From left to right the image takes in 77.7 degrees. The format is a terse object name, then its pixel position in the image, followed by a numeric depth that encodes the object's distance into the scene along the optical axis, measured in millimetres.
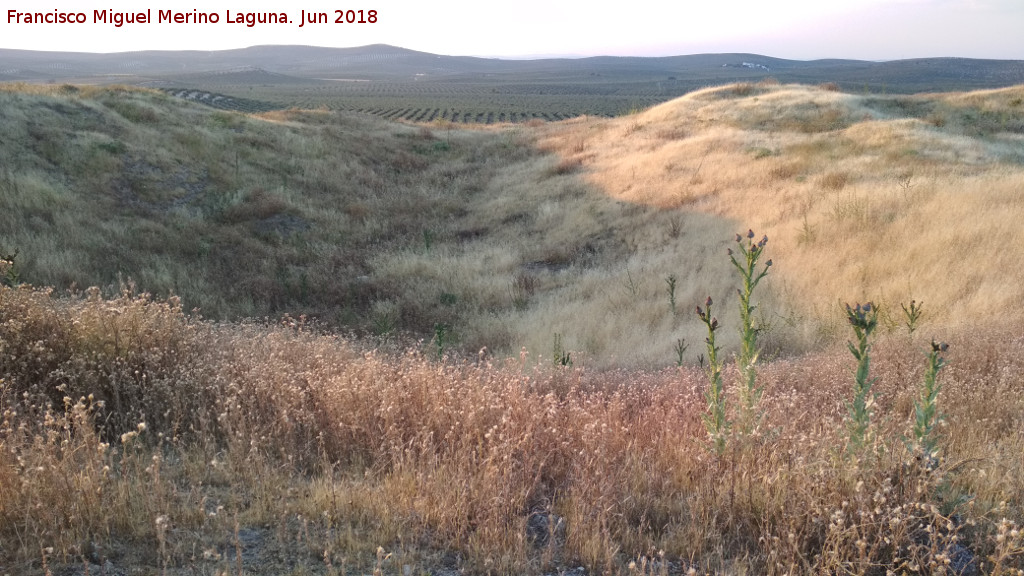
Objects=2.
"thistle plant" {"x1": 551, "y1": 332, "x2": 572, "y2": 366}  5367
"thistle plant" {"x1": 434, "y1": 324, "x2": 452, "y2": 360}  6176
